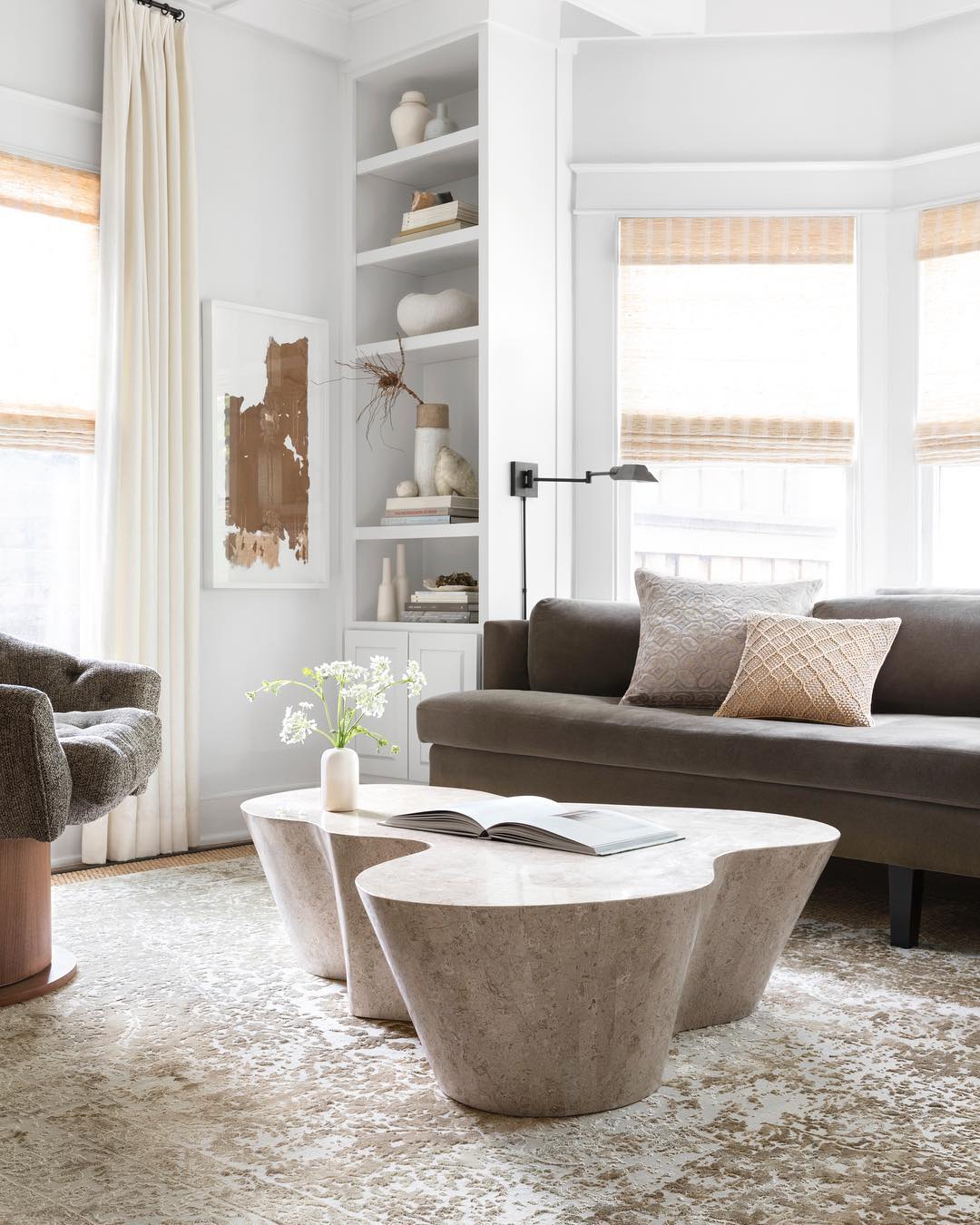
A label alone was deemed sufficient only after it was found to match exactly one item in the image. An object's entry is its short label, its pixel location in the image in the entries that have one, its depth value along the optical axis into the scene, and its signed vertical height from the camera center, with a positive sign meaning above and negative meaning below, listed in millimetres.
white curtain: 4055 +564
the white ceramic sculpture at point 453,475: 4703 +378
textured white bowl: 4750 +1011
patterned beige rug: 1708 -863
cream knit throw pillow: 3361 -259
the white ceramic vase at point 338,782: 2719 -457
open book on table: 2297 -484
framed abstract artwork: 4449 +467
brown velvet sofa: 2895 -443
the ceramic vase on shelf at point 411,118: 4828 +1778
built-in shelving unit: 4523 +1018
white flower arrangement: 2750 -268
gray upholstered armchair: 2436 -395
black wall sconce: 4570 +341
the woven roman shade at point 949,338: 4398 +858
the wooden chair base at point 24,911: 2635 -727
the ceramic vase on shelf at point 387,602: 4855 -106
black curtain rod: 4180 +1914
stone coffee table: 1897 -602
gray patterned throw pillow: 3736 -176
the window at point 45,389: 3945 +596
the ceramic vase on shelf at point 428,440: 4777 +522
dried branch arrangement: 4914 +758
